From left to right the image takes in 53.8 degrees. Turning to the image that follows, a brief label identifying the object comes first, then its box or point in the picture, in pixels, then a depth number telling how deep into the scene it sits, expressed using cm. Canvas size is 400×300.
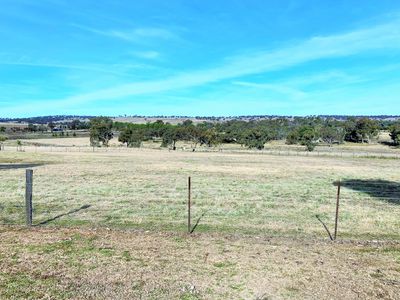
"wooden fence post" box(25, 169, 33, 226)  1315
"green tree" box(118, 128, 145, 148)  11550
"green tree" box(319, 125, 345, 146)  13975
